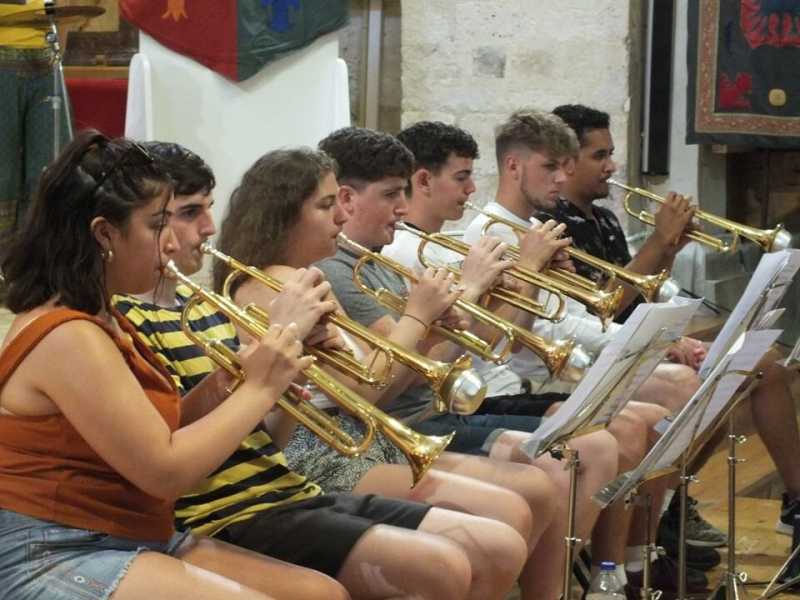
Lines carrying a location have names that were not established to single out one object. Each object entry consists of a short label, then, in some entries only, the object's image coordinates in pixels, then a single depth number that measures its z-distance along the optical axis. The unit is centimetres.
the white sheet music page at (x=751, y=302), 449
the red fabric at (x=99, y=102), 958
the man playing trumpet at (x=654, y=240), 668
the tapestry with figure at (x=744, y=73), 958
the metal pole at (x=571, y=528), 397
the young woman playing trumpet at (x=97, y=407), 314
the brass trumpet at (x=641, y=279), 582
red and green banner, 794
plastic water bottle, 485
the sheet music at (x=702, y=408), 399
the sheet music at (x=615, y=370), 373
